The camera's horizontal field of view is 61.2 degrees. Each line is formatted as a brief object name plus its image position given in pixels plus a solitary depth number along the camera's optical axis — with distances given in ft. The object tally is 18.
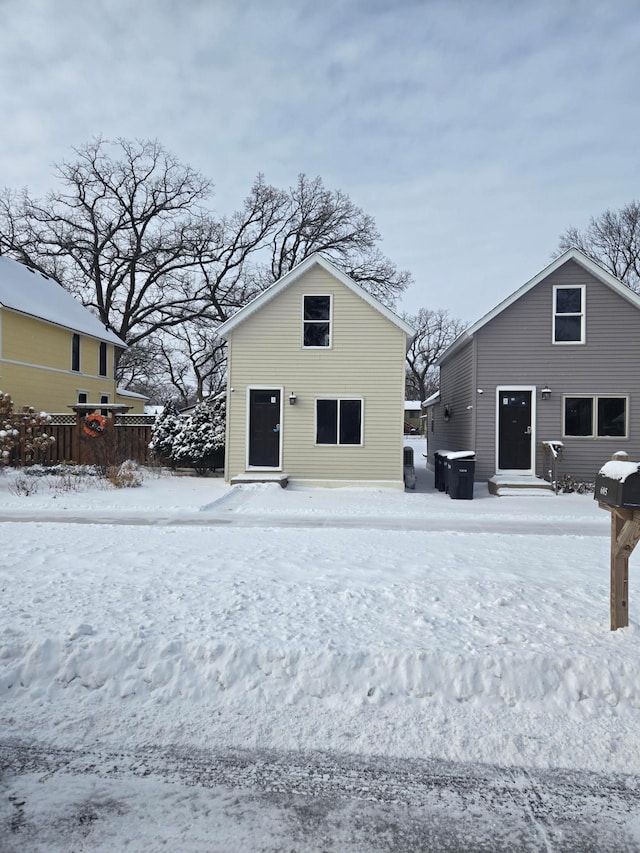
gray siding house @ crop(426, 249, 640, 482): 48.42
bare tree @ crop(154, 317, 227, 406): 116.78
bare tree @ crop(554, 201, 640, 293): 110.01
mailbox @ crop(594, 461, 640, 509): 12.75
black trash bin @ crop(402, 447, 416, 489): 51.14
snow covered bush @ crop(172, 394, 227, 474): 54.24
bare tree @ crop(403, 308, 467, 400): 219.20
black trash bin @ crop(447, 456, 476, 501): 44.47
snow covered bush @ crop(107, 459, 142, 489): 43.78
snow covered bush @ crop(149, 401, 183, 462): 55.67
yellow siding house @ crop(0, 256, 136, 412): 67.46
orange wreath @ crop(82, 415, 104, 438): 53.52
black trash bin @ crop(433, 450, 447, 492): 49.74
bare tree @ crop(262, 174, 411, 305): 104.27
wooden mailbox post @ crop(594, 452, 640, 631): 12.79
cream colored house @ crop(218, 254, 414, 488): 48.80
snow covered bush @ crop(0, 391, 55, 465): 46.21
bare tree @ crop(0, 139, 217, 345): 103.76
